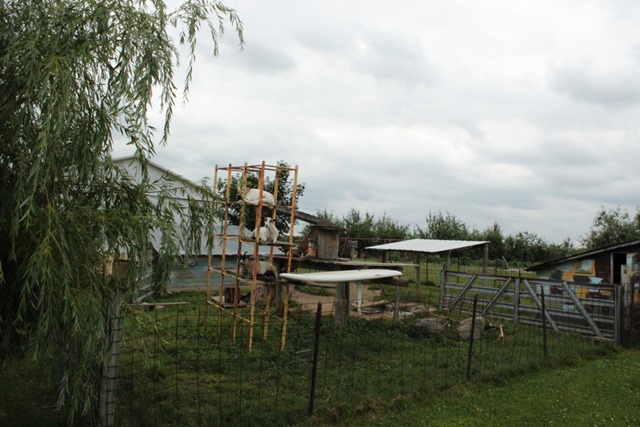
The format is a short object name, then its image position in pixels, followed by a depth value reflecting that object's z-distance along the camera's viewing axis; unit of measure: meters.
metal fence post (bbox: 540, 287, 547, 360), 9.02
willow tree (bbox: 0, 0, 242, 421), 3.78
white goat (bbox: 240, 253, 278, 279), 9.87
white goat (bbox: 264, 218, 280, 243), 9.52
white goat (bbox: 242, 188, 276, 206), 9.05
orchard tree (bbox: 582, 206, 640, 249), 34.75
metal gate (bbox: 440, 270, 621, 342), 11.21
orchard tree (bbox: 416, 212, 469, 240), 40.75
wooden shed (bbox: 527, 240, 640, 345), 10.83
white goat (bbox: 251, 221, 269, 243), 9.51
